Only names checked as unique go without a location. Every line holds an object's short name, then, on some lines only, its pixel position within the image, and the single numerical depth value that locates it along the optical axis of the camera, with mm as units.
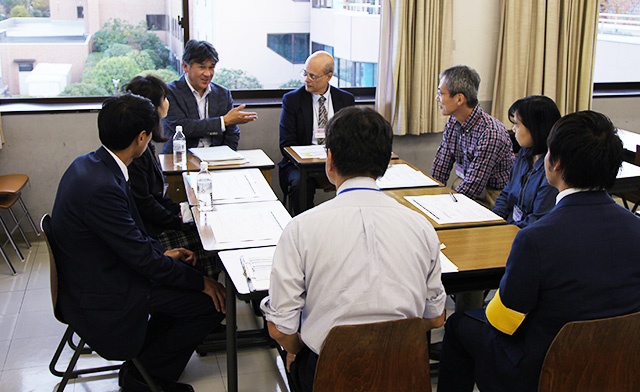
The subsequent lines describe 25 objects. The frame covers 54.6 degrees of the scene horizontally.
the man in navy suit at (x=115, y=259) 2230
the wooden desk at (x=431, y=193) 2757
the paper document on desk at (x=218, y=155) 3652
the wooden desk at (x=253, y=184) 2998
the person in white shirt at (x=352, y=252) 1644
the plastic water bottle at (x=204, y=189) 2910
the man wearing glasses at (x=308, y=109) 4355
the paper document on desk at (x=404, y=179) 3369
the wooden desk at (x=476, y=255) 2322
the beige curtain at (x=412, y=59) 4727
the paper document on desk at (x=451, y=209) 2836
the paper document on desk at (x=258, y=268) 2088
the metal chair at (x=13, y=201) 3841
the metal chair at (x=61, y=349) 2230
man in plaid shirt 3545
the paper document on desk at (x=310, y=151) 3934
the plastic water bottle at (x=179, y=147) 3768
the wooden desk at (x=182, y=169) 3545
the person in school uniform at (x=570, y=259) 1745
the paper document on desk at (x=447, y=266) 2262
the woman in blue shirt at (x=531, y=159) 2744
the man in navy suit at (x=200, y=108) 4082
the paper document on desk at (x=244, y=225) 2517
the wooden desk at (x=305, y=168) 3793
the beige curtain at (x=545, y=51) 4973
